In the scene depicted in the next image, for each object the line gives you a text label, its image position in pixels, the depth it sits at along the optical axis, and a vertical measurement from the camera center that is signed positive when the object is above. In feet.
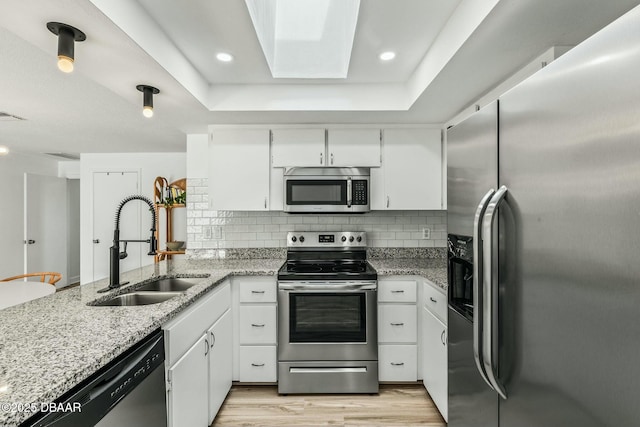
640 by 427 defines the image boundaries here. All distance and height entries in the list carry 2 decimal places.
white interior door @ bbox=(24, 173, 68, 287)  16.14 -0.42
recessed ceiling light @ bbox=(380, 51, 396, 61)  6.52 +3.29
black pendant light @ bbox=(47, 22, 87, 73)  4.13 +2.36
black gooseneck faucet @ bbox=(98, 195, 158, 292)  5.89 -0.92
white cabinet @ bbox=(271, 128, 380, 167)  9.20 +1.92
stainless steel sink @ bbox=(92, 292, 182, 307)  5.82 -1.58
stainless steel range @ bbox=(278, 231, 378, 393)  7.79 -2.85
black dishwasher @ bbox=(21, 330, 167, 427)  2.80 -1.82
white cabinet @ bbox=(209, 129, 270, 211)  9.23 +1.39
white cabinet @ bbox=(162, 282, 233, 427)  4.76 -2.58
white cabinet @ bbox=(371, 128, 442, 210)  9.34 +1.23
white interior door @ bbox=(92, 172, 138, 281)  15.61 +0.15
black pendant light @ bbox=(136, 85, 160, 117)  6.04 +2.39
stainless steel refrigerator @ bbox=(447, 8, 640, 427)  1.89 -0.22
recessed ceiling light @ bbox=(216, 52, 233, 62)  6.50 +3.27
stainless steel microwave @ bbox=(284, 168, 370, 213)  8.94 +0.66
